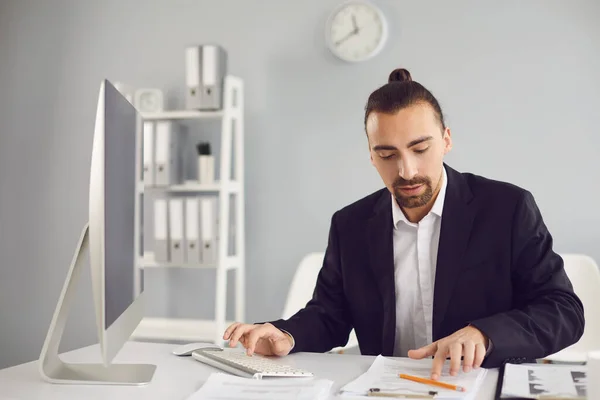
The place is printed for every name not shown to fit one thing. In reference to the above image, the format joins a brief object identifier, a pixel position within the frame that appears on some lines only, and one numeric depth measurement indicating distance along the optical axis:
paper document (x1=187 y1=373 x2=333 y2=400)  1.13
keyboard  1.29
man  1.56
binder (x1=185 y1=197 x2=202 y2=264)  3.26
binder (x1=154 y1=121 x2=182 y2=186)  3.32
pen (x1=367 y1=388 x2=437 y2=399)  1.09
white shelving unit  3.28
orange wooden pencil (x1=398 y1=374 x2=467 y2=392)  1.14
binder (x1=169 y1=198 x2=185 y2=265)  3.27
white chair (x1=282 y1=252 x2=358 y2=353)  2.89
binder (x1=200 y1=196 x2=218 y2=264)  3.25
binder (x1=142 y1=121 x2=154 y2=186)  3.35
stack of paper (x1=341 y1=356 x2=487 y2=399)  1.13
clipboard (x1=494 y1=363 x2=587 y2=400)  1.02
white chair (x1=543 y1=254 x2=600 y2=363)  2.55
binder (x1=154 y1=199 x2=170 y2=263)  3.29
